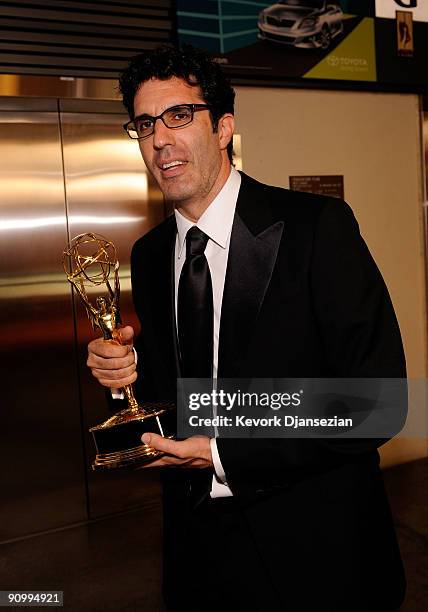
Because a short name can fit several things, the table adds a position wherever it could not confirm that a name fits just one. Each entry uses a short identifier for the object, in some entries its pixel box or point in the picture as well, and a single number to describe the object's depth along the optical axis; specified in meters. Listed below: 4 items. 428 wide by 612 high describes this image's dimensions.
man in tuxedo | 1.20
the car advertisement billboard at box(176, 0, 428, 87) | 3.51
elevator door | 3.35
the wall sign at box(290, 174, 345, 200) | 3.91
